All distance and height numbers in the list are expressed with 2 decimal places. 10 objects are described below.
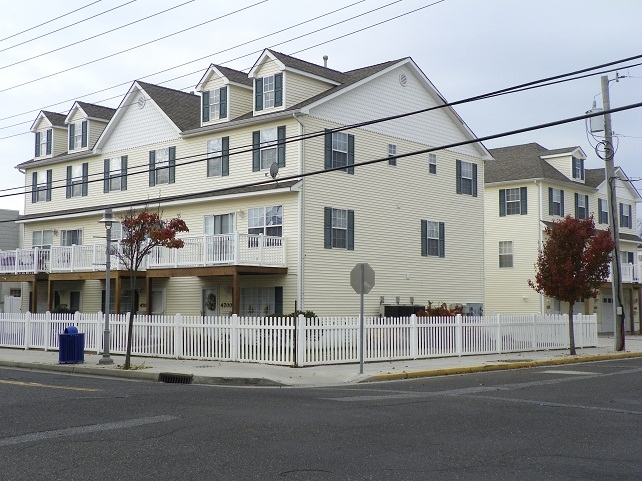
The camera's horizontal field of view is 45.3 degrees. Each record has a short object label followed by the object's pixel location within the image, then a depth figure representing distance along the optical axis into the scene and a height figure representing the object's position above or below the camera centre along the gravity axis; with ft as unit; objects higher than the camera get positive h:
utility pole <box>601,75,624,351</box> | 90.94 +10.56
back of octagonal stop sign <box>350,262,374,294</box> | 61.36 +1.63
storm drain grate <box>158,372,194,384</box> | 60.34 -6.29
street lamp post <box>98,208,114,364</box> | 70.74 -0.48
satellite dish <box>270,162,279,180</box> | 92.48 +15.46
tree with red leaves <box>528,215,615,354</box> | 82.48 +3.93
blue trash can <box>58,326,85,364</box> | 71.67 -4.60
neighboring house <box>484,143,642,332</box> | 132.77 +14.97
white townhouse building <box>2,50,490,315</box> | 93.76 +14.24
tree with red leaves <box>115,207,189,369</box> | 66.73 +5.62
